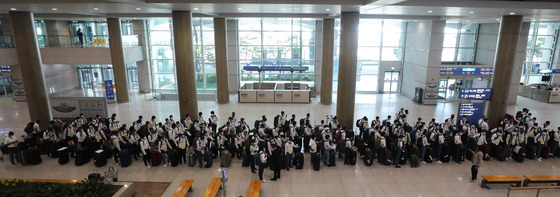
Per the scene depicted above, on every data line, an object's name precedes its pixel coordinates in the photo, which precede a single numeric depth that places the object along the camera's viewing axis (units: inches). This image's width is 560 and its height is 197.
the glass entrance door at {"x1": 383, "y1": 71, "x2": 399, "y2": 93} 908.6
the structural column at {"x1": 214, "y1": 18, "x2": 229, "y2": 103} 726.5
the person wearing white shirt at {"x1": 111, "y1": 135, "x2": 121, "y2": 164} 395.5
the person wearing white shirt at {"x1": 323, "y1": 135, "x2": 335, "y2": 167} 396.5
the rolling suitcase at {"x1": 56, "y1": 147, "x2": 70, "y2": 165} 402.0
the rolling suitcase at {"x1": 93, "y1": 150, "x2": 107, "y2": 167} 395.2
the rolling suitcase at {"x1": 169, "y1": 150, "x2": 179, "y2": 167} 394.6
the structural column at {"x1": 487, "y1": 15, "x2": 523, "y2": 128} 528.7
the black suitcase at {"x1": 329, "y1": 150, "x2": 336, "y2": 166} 397.4
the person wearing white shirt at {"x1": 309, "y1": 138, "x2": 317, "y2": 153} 389.1
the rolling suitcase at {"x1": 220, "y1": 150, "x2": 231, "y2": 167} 394.3
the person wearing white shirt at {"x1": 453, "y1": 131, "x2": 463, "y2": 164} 408.4
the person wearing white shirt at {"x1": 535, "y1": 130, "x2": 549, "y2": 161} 420.7
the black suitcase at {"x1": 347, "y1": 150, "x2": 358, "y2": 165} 401.1
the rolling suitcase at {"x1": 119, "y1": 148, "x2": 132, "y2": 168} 395.2
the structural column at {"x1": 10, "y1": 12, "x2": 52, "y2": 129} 511.5
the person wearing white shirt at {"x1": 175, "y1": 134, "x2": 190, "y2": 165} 394.3
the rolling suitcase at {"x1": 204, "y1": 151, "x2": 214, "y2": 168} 391.1
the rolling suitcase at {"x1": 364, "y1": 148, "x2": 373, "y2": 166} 399.0
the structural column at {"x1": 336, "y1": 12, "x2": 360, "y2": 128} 502.0
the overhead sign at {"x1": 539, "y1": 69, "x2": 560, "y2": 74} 810.8
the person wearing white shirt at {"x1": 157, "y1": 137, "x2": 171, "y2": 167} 395.5
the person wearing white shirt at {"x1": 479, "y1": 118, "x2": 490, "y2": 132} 486.1
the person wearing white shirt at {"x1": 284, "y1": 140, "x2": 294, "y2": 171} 383.9
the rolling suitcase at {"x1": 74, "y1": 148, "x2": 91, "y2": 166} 399.2
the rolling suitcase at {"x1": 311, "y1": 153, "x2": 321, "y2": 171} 384.8
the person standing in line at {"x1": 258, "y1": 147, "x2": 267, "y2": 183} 347.6
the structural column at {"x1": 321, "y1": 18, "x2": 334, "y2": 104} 727.1
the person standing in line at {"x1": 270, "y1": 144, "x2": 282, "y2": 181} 348.8
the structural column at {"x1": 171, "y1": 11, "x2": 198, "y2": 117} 518.3
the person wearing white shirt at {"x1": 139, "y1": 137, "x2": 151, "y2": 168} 388.5
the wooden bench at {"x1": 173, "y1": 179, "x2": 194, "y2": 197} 309.1
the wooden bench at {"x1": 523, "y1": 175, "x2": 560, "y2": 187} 339.3
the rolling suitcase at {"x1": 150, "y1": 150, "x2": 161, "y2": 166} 396.8
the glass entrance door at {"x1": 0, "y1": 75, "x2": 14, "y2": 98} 829.4
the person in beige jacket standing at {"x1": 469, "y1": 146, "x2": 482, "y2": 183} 351.6
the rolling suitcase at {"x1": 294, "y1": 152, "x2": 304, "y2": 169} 387.9
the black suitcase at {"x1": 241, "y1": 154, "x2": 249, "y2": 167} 395.2
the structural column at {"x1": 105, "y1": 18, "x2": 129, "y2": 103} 745.6
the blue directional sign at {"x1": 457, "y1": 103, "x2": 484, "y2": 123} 523.2
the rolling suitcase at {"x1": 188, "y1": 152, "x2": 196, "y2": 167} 396.3
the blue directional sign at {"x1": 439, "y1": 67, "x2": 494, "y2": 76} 762.2
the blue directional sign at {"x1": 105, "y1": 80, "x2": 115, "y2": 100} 766.2
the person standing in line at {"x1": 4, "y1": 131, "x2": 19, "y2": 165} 402.9
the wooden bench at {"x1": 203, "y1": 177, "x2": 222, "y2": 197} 311.9
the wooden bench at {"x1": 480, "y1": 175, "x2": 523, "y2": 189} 337.4
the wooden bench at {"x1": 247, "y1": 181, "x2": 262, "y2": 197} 312.8
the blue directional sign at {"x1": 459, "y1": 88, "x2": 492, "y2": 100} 538.0
